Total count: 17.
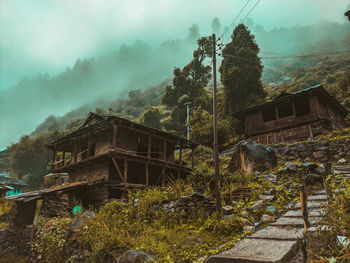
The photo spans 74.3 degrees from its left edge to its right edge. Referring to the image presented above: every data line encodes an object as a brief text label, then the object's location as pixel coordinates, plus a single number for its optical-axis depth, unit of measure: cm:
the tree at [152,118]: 4760
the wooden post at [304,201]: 388
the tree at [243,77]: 3296
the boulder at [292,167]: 1029
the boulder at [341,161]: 1346
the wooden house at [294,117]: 2078
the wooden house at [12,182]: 3822
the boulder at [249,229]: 598
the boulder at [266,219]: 624
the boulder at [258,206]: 725
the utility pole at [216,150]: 810
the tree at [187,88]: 3994
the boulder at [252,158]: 1297
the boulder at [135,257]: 541
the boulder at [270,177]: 1007
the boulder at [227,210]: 771
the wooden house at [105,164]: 1550
